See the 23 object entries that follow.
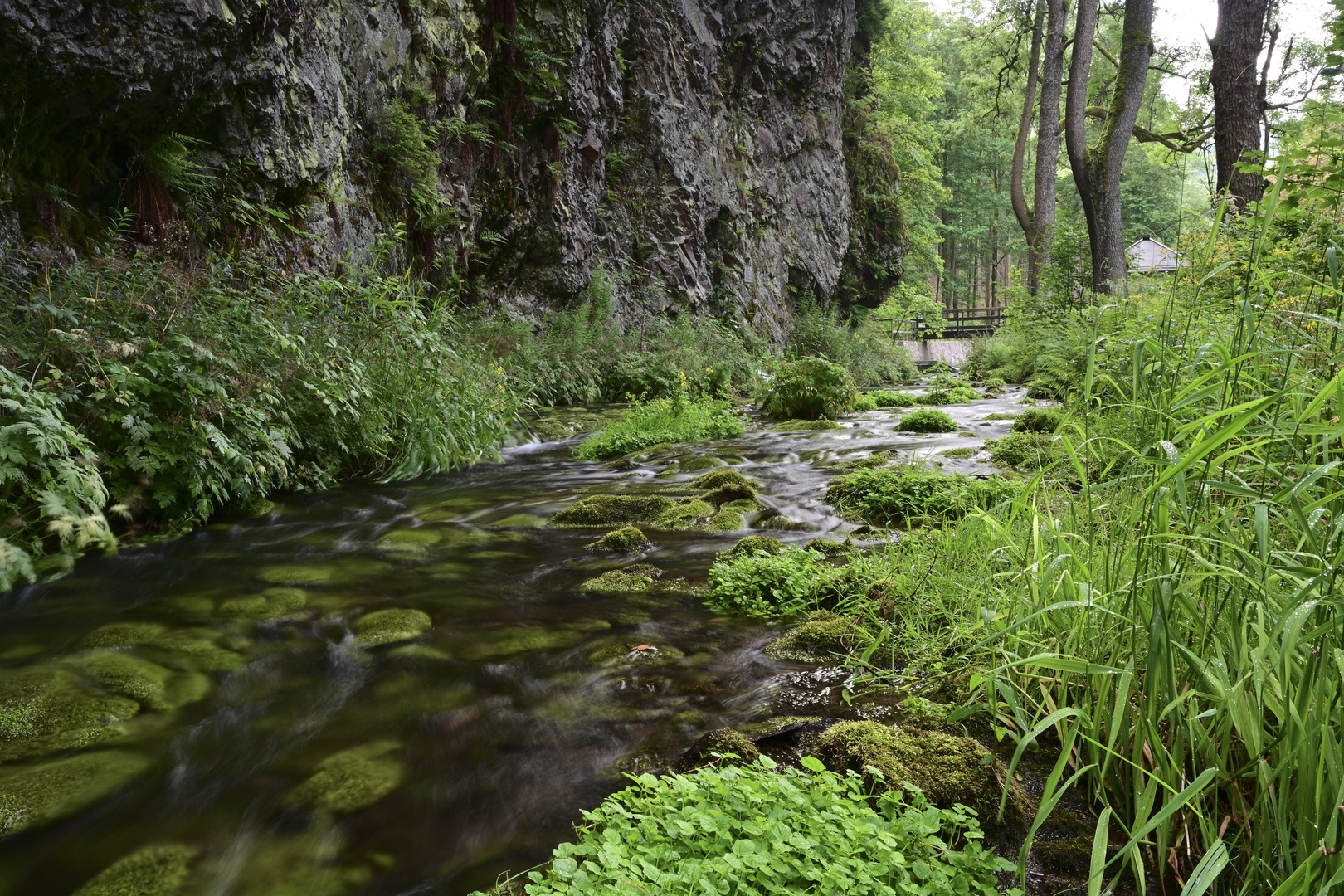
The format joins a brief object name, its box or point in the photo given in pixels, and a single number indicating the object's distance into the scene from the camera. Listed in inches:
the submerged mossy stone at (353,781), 88.3
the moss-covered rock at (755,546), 165.8
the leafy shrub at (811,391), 440.8
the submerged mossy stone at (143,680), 110.8
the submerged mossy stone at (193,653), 121.2
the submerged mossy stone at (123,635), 127.0
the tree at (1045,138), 725.3
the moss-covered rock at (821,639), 120.5
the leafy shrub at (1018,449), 241.9
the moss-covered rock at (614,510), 215.5
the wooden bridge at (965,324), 1283.2
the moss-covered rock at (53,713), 97.8
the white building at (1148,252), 1360.2
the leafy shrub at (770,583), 139.9
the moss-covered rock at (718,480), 241.8
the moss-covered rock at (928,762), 75.9
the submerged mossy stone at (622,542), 186.2
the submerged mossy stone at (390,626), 133.6
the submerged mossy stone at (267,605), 142.2
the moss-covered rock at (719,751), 85.6
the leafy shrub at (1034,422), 309.4
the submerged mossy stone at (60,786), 85.1
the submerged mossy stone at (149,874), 75.2
